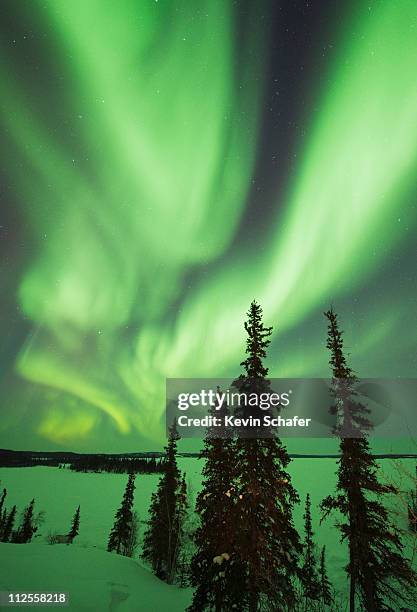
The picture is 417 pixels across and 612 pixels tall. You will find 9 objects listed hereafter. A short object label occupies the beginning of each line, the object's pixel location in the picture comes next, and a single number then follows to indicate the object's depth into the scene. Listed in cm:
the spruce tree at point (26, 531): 5594
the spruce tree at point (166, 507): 2800
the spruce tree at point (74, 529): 5552
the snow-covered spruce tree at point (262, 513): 1260
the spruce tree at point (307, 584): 1065
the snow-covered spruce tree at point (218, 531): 1362
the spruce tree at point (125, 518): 4009
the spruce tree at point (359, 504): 1398
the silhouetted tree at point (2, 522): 6058
